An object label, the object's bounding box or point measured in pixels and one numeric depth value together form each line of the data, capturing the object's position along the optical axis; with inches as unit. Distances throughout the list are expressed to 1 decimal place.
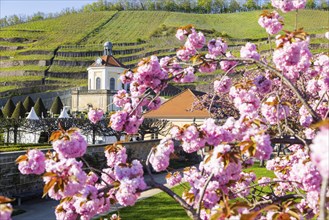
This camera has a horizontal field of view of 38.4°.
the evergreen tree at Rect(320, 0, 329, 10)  4463.3
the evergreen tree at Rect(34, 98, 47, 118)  1488.2
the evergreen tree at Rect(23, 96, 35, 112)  1643.7
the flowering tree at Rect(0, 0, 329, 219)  123.7
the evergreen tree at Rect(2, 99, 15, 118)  1515.7
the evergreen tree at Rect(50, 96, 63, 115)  1635.1
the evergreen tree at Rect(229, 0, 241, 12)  4840.1
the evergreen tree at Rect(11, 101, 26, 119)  1425.0
